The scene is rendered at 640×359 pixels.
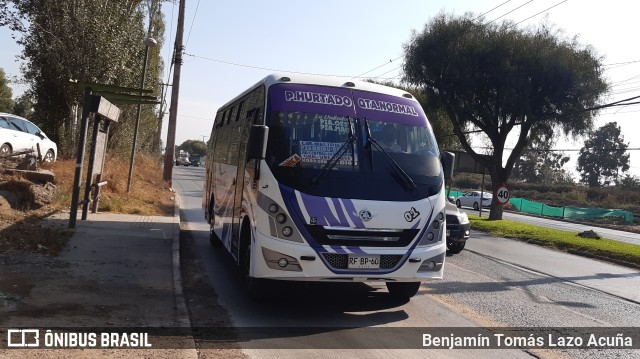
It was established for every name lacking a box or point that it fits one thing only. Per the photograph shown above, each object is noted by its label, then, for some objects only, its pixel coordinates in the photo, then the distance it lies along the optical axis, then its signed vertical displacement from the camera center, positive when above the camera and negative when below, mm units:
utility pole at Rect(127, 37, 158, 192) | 18953 +2909
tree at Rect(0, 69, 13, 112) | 62544 +5437
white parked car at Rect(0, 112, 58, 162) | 16031 +187
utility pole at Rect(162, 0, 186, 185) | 25359 +3280
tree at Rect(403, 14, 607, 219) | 26281 +5258
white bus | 6496 -155
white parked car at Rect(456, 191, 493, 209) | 44438 -898
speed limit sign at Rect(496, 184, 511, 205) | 24359 -127
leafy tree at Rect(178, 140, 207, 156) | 153875 +3849
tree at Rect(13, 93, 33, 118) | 57925 +3548
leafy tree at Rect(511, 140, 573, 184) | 89938 +4258
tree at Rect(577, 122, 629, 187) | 82000 +6051
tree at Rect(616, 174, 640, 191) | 69400 +2700
